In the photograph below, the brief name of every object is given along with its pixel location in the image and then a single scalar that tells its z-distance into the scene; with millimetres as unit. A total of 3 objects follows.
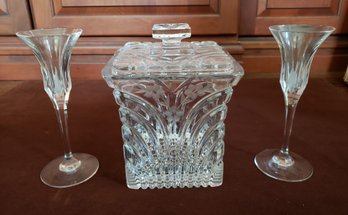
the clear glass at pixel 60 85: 334
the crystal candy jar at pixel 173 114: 323
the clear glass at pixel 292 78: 336
